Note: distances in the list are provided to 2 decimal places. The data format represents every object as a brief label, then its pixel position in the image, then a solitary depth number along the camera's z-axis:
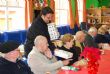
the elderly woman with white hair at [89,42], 3.34
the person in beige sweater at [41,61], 1.90
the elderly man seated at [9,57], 1.62
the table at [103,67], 2.09
